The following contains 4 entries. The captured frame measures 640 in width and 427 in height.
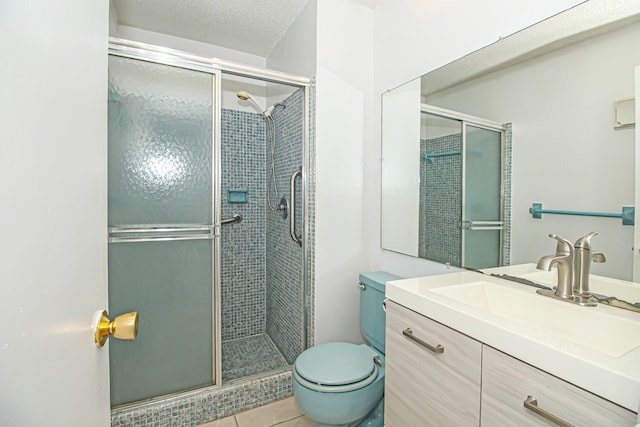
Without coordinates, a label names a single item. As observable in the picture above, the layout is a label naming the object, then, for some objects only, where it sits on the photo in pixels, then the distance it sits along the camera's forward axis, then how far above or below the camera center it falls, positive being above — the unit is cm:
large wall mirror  96 +27
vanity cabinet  62 -46
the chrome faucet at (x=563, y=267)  99 -19
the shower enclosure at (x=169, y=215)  149 -4
